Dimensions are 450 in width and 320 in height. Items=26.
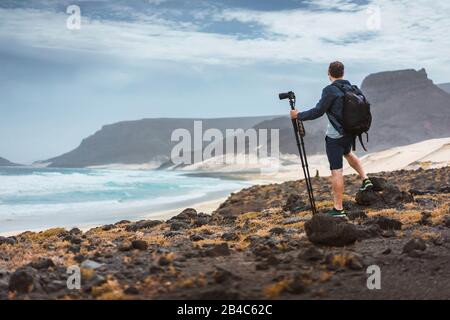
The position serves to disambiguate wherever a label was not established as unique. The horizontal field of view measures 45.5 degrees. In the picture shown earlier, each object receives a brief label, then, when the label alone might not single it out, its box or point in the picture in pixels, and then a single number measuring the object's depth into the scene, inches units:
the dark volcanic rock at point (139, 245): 311.1
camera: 332.8
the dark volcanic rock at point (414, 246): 268.1
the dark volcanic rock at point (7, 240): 431.5
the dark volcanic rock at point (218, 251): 281.3
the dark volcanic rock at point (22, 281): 219.3
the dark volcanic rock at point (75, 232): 525.2
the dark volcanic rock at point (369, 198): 470.3
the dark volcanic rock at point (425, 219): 358.3
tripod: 328.5
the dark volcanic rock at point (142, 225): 519.1
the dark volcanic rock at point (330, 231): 286.8
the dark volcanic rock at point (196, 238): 362.0
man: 318.0
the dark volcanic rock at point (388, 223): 341.1
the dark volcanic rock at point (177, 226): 473.7
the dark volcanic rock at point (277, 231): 353.4
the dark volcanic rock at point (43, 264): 261.9
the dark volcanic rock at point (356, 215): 390.6
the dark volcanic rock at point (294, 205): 540.4
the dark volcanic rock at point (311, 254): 255.1
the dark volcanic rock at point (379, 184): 481.4
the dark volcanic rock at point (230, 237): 352.5
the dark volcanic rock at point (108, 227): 556.1
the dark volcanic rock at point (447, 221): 349.5
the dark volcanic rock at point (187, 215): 576.5
